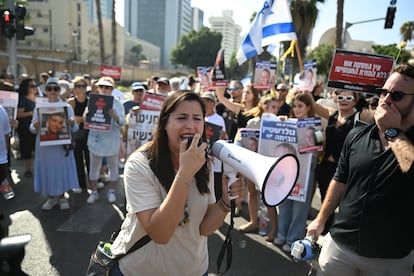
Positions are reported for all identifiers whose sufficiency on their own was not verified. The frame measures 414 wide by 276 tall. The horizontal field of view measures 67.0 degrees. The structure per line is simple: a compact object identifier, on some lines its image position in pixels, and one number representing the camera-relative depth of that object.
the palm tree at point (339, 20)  13.27
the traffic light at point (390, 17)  11.57
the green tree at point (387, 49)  28.80
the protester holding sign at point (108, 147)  4.94
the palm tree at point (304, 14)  19.25
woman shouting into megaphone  1.40
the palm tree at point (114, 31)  25.95
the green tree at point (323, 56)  35.94
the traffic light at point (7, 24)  8.81
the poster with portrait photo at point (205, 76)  8.68
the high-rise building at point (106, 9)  126.06
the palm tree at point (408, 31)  34.81
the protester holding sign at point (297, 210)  3.71
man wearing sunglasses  1.76
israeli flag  5.48
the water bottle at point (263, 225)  4.13
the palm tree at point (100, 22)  26.93
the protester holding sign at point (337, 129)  3.45
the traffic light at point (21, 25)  9.02
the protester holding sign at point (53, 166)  4.48
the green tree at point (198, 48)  68.31
